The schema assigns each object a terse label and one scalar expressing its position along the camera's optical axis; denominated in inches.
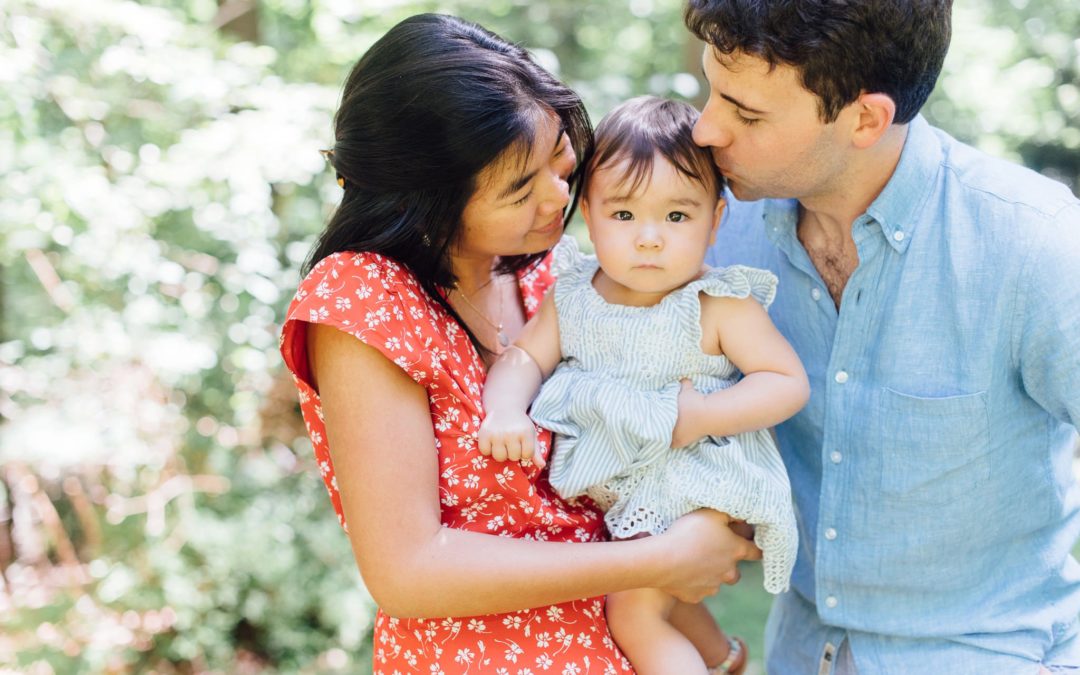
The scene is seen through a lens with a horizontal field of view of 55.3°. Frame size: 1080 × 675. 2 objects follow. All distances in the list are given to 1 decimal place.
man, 78.8
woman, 69.7
